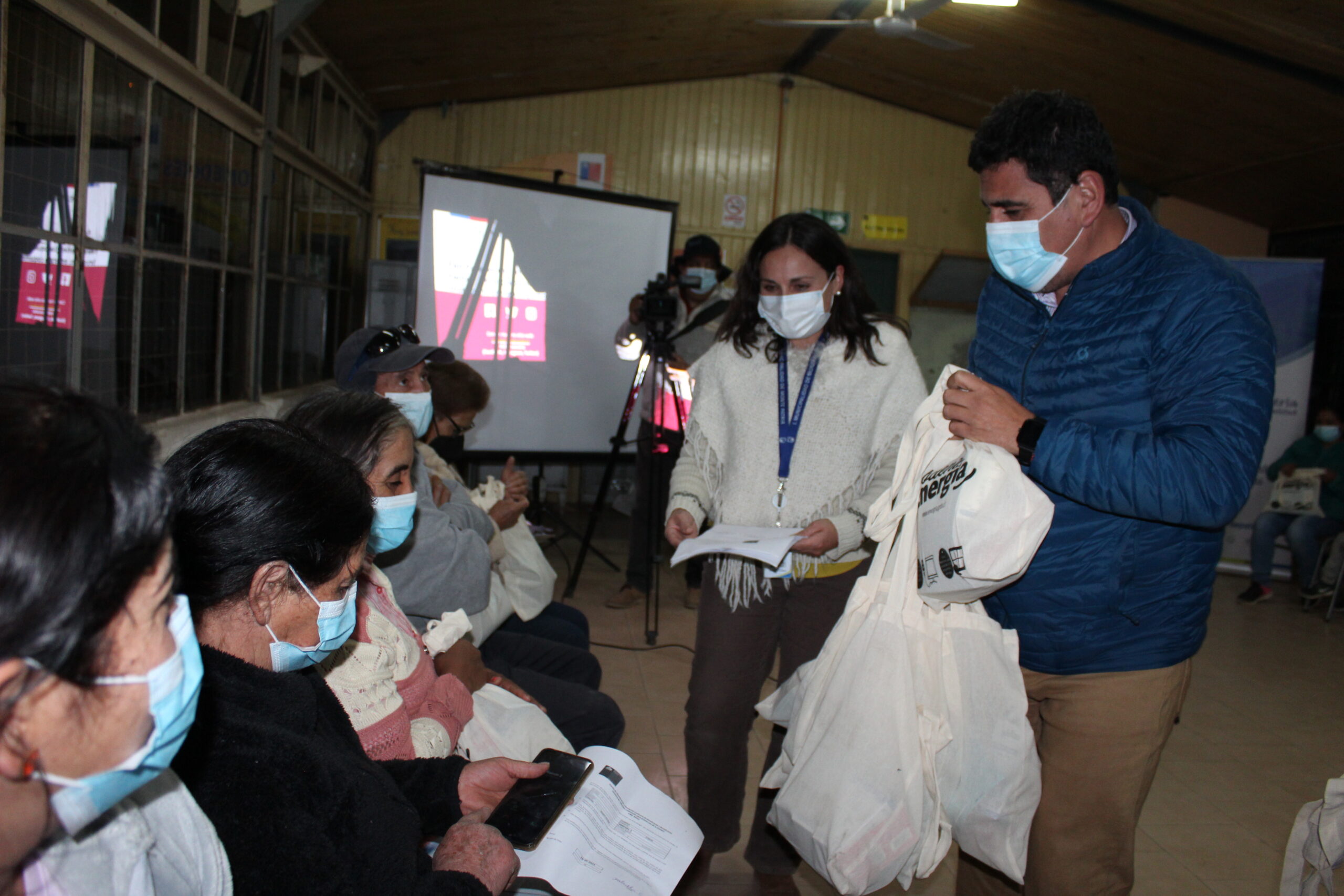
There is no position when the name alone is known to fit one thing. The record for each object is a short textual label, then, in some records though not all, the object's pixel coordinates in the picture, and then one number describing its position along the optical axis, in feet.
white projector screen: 13.79
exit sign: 23.68
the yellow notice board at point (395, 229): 22.31
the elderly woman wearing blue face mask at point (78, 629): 1.58
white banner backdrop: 17.93
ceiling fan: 13.48
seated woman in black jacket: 2.77
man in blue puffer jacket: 3.92
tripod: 12.34
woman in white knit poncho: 6.09
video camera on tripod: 12.10
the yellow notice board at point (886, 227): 24.03
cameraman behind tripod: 13.61
